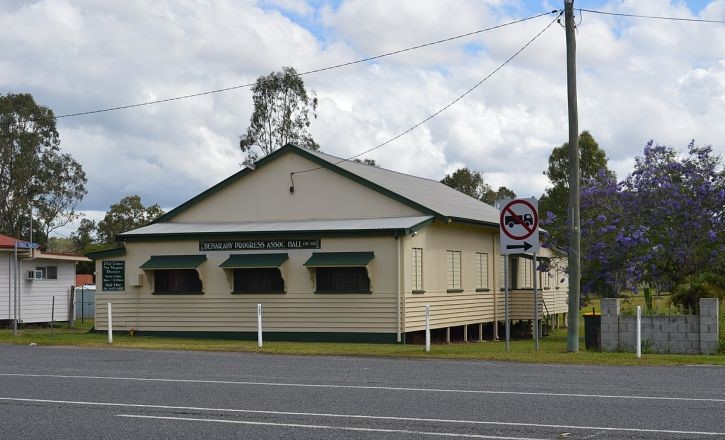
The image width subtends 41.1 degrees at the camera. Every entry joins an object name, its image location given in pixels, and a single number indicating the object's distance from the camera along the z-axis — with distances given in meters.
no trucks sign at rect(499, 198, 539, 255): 19.36
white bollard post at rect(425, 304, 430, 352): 21.02
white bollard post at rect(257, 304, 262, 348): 22.12
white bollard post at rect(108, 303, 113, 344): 24.41
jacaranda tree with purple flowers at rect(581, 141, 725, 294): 27.53
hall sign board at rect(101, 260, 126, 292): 29.23
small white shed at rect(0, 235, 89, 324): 35.91
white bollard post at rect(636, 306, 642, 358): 18.97
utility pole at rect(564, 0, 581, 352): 20.41
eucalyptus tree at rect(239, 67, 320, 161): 54.47
